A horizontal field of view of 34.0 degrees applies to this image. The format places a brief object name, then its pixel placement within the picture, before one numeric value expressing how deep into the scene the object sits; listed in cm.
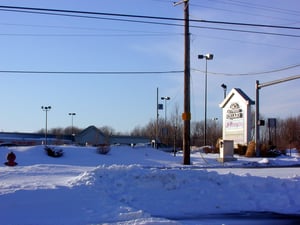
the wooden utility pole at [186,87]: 3088
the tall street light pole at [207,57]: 4741
